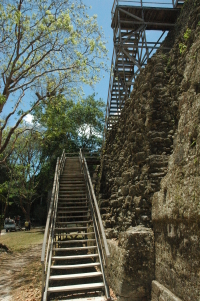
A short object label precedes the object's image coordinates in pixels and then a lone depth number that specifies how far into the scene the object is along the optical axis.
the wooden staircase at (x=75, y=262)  5.10
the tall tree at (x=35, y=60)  10.53
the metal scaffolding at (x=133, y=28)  12.02
